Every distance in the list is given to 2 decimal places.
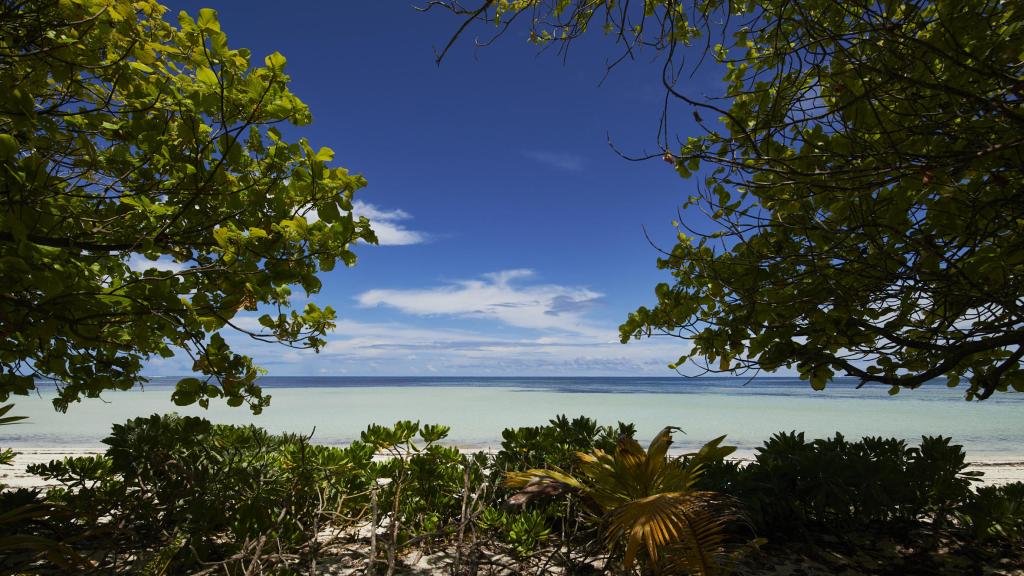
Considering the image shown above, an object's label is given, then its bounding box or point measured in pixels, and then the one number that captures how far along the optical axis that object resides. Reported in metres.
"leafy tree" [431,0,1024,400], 2.41
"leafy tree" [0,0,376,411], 2.09
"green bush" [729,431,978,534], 3.79
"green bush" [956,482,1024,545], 3.69
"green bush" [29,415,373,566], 3.25
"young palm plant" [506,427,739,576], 2.43
